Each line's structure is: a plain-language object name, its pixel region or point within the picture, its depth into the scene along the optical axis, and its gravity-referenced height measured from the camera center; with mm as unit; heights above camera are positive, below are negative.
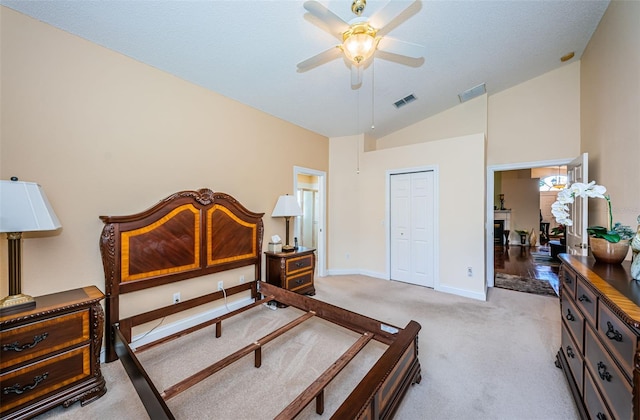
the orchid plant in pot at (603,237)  1621 -188
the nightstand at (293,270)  3344 -858
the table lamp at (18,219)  1497 -65
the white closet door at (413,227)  4164 -330
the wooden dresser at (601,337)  1004 -658
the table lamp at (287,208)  3629 +10
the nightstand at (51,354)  1479 -942
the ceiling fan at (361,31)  1624 +1307
